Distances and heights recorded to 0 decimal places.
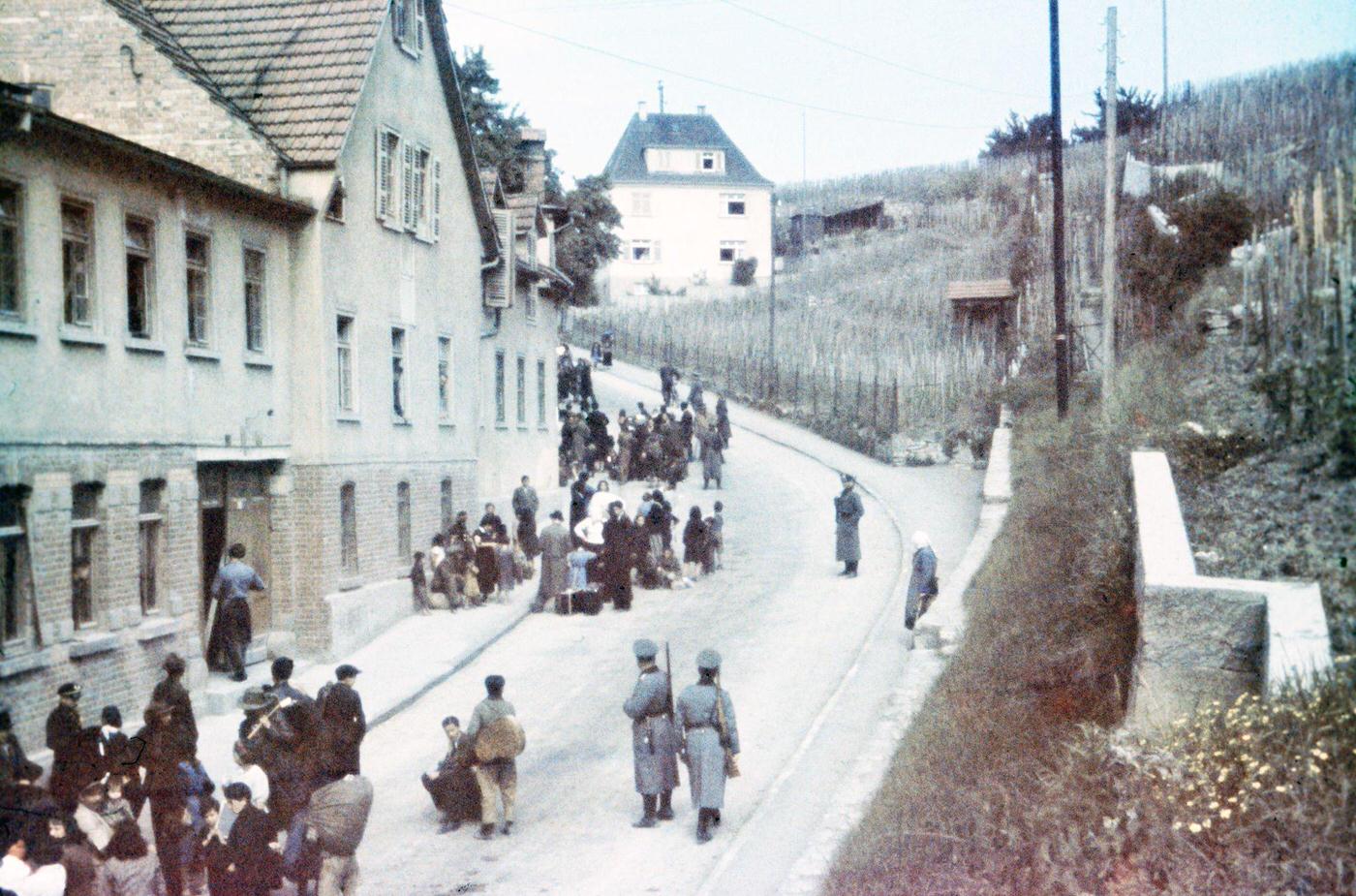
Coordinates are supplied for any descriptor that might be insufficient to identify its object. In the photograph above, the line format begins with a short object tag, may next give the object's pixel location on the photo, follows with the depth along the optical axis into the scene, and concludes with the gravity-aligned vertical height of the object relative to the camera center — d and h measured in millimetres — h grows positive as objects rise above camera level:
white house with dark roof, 81688 +10881
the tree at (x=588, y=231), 55469 +6712
